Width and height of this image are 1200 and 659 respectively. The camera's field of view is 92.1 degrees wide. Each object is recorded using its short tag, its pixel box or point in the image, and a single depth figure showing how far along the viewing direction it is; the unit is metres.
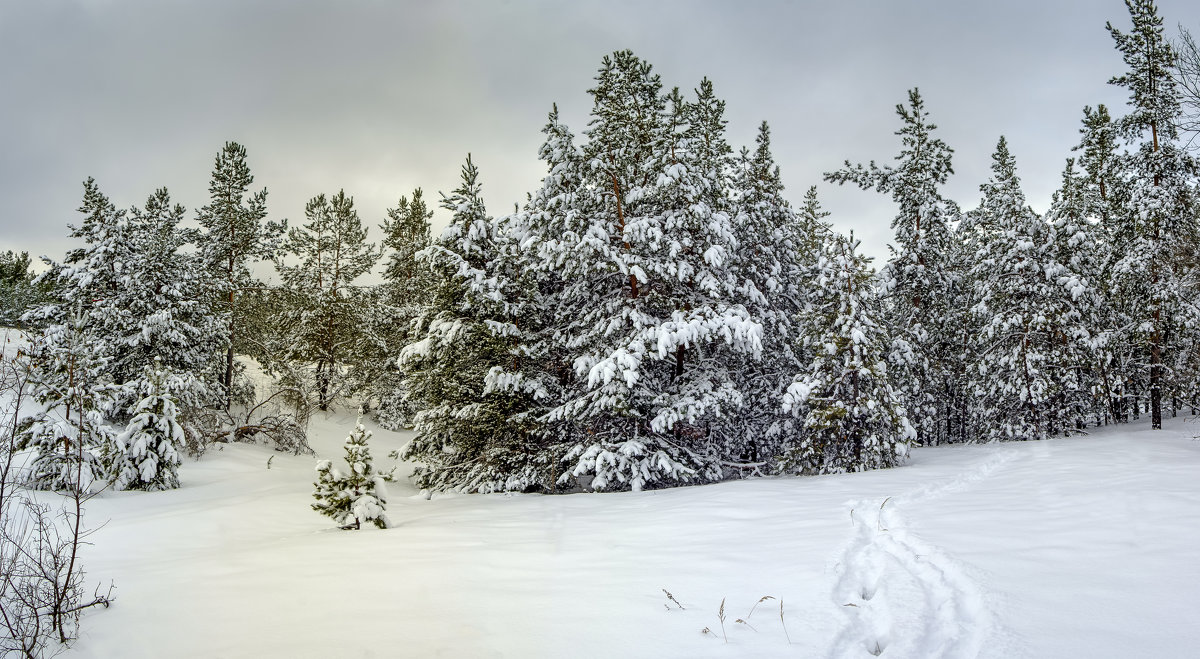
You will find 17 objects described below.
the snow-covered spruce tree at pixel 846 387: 13.44
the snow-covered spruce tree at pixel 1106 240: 19.17
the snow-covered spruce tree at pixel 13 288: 34.50
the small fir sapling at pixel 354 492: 8.56
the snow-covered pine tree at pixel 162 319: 16.69
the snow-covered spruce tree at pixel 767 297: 15.69
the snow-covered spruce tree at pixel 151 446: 11.94
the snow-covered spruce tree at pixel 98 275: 16.50
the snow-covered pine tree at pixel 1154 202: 17.00
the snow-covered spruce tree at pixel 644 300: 12.68
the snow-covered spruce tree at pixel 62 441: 10.73
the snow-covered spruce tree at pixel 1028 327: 18.77
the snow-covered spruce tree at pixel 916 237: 20.70
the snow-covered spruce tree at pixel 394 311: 25.98
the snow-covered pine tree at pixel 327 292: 25.41
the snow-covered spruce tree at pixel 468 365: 14.15
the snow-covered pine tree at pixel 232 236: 22.81
